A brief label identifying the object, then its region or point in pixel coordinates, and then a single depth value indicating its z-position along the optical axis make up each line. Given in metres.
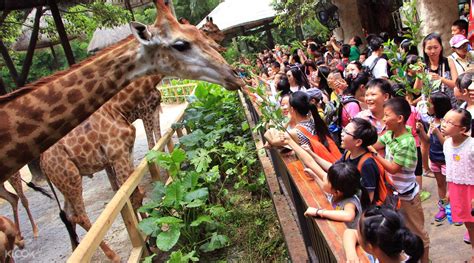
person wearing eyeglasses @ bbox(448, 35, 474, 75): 4.39
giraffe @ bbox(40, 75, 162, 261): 5.03
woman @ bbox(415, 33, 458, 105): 4.44
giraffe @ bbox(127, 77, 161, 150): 7.11
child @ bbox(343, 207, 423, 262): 1.77
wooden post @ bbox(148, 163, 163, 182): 5.26
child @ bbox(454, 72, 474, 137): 3.52
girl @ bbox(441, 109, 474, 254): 3.03
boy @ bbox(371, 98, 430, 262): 3.03
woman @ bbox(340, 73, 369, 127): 4.23
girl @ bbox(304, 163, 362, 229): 2.34
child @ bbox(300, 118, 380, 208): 2.62
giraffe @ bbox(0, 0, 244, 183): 2.70
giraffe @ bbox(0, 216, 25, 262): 3.44
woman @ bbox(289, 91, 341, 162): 3.29
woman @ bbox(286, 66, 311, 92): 5.55
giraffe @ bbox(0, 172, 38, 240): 6.24
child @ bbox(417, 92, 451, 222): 3.67
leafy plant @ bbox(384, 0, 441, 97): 3.65
